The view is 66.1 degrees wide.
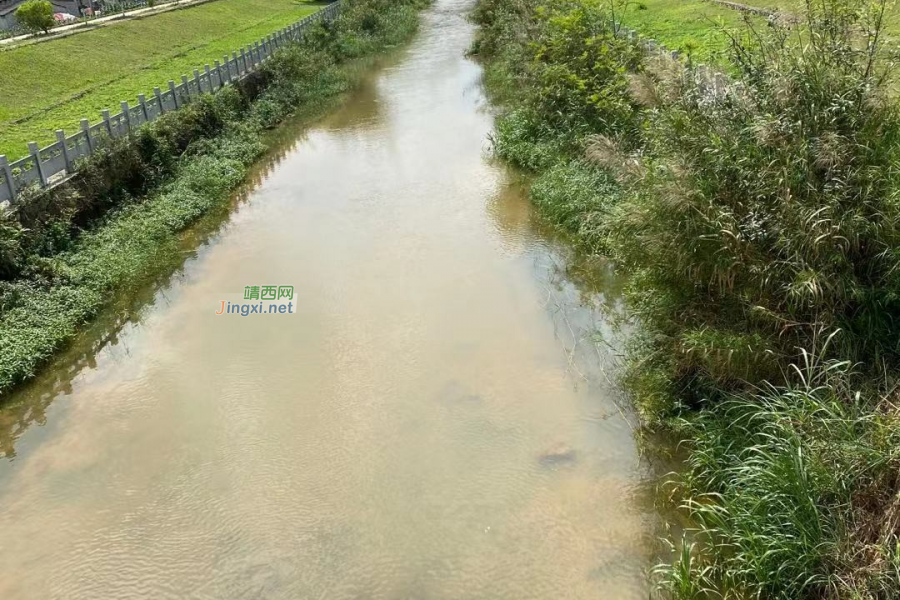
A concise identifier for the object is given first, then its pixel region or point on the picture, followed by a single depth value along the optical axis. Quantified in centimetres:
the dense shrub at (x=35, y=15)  2206
